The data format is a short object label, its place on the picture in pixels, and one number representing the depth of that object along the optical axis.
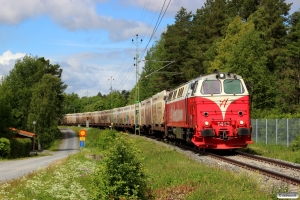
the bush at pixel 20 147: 53.41
